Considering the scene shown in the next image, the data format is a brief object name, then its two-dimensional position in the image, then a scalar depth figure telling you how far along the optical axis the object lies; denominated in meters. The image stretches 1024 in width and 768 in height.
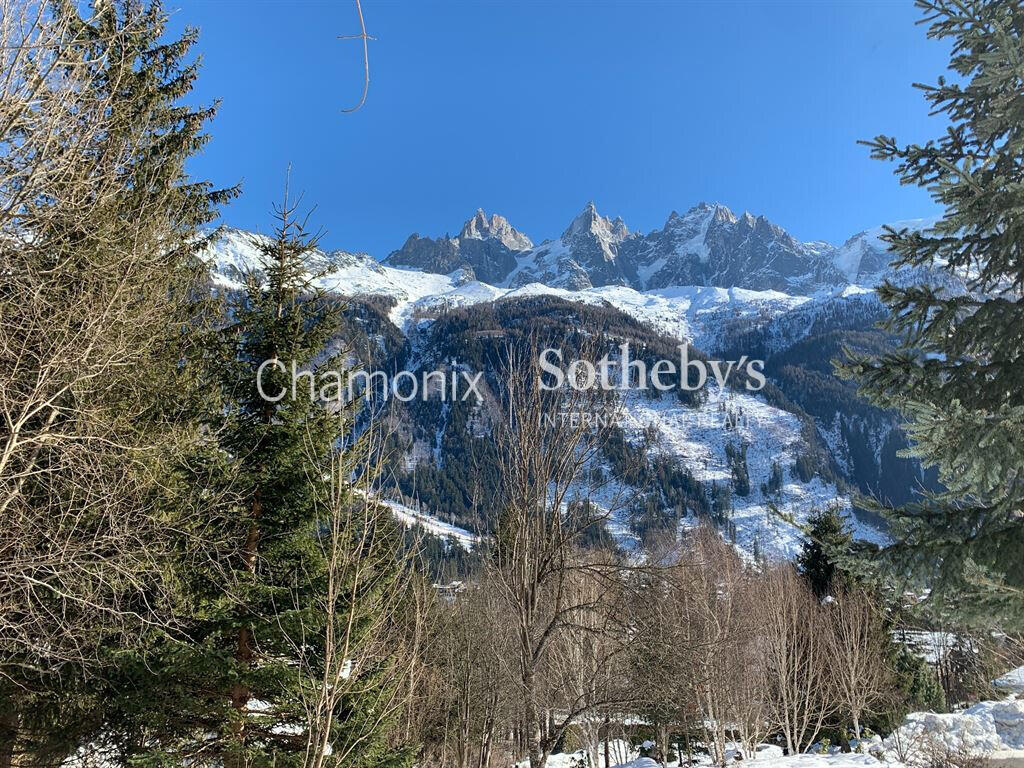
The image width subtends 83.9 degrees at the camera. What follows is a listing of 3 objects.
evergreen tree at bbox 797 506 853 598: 20.72
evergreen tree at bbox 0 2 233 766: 5.33
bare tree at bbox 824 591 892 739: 16.53
